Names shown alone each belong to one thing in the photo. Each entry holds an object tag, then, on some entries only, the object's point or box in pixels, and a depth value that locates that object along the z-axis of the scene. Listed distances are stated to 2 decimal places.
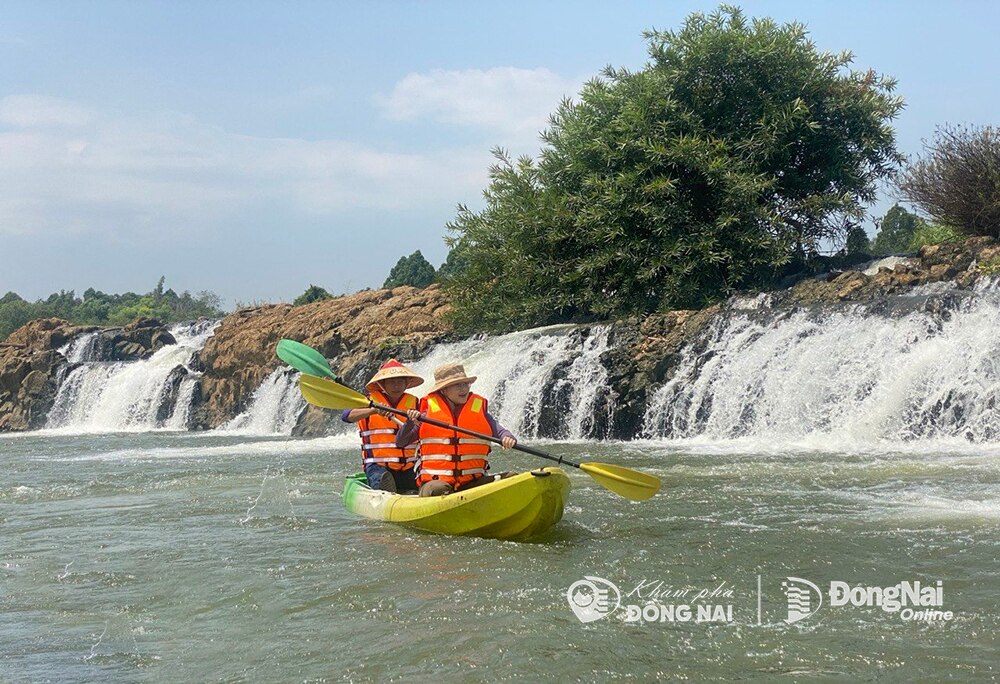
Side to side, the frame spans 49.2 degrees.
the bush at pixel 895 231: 33.75
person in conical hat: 8.11
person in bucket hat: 7.28
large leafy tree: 18.50
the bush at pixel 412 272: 44.72
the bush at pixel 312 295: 36.06
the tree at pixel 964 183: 17.91
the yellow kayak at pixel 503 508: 6.78
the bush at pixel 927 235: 27.42
